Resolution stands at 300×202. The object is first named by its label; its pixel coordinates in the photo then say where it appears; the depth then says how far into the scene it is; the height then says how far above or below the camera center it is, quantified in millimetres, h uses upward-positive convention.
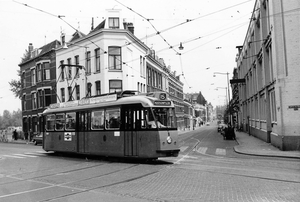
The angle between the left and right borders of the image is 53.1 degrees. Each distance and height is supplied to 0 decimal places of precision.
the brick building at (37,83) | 40156 +5530
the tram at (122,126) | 12617 -242
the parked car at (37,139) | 31320 -1752
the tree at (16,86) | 55894 +6864
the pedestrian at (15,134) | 44844 -1742
